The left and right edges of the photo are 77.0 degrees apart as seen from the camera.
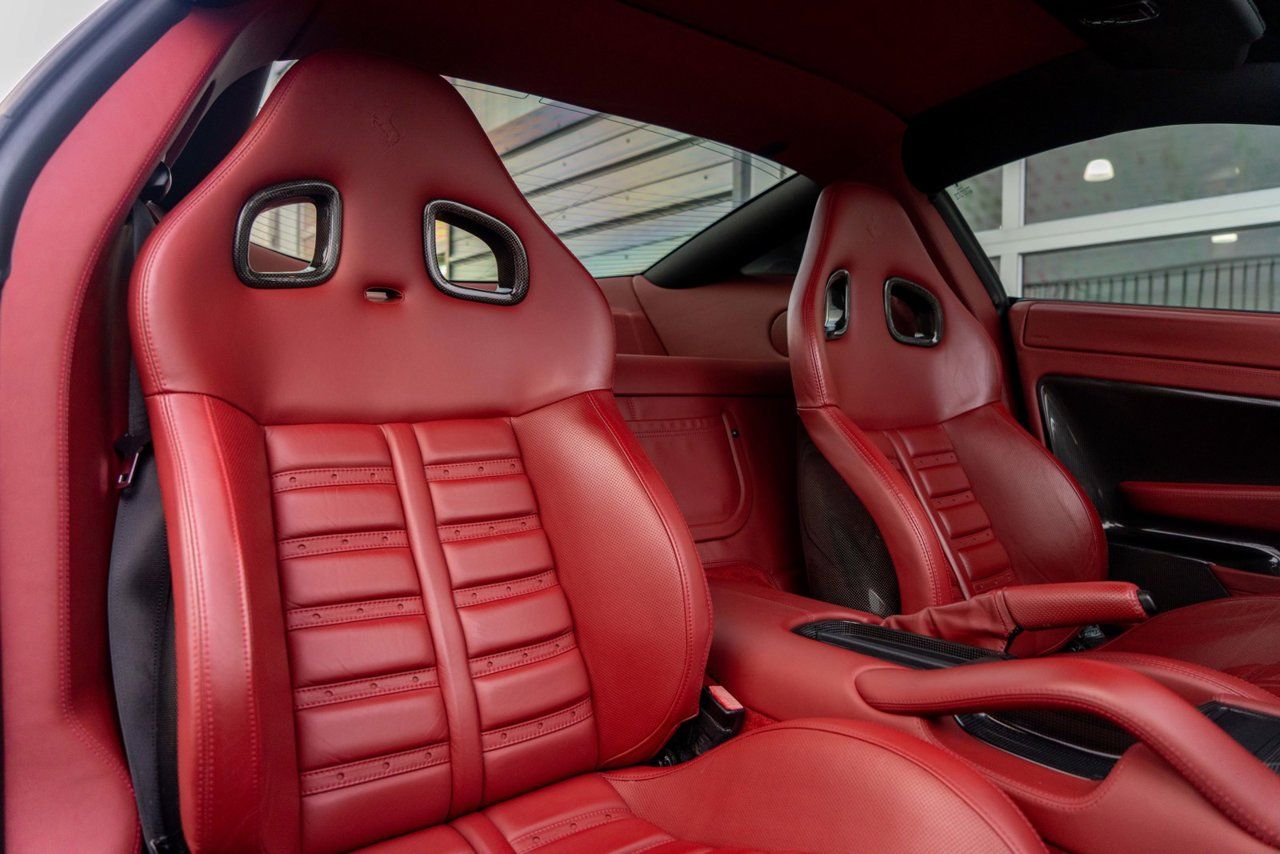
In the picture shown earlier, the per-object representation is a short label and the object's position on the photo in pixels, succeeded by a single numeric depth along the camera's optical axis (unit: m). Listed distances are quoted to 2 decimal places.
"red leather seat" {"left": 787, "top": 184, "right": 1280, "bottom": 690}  1.61
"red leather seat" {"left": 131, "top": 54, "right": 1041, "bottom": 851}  0.84
